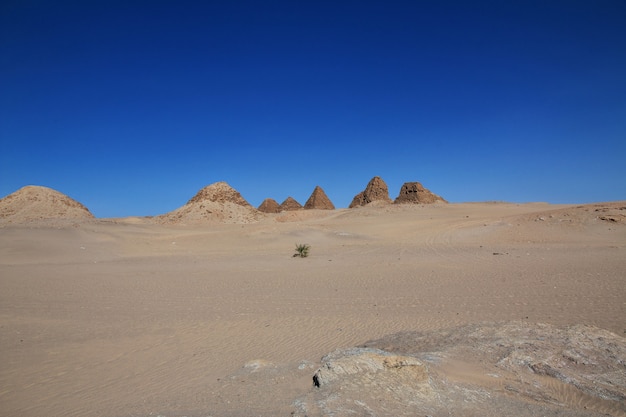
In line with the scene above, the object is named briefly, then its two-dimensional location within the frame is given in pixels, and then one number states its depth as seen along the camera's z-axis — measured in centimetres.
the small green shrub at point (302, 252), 1864
